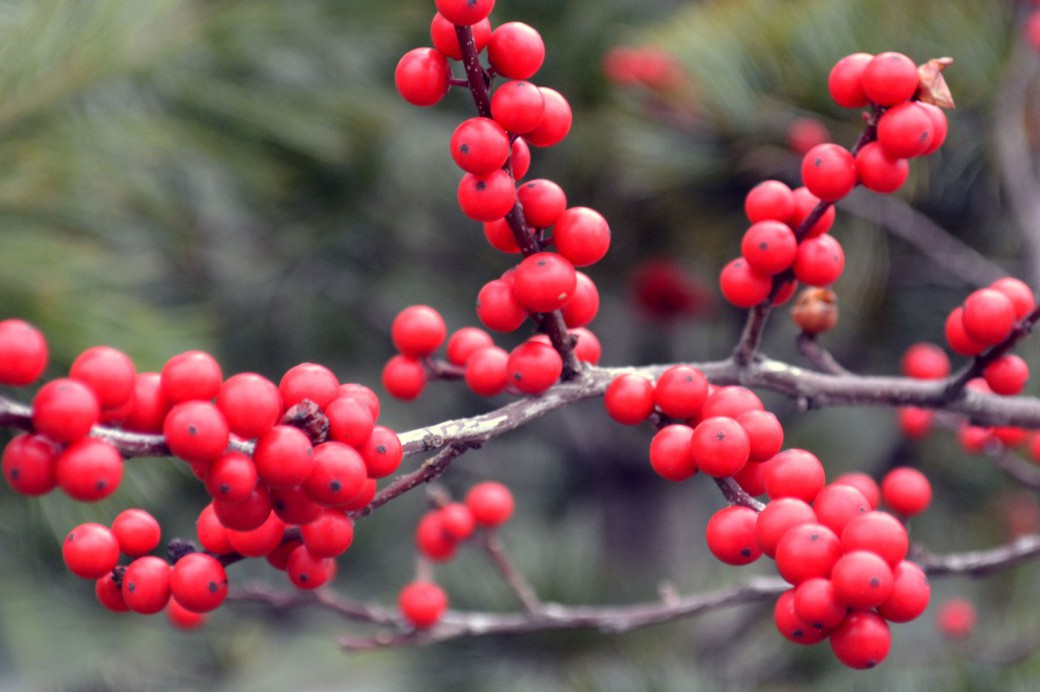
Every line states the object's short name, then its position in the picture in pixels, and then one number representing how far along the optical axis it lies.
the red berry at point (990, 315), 0.74
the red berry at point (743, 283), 0.74
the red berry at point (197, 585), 0.71
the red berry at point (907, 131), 0.72
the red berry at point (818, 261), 0.73
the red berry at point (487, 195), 0.71
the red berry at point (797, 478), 0.71
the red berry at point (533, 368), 0.72
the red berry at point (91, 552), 0.71
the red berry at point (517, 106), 0.71
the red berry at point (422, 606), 0.81
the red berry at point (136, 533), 0.72
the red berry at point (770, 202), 0.74
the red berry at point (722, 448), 0.71
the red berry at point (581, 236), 0.72
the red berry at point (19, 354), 0.68
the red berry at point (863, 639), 0.70
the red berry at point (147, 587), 0.71
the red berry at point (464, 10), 0.69
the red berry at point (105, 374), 0.68
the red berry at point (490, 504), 0.82
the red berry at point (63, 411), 0.68
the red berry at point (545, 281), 0.72
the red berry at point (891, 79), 0.72
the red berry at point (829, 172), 0.73
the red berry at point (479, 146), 0.70
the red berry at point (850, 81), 0.73
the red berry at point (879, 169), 0.73
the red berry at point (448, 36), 0.70
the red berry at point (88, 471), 0.68
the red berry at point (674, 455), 0.72
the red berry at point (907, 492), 0.79
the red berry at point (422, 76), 0.71
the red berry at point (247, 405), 0.69
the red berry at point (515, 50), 0.71
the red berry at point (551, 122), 0.72
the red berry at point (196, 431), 0.69
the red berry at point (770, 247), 0.73
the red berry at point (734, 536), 0.71
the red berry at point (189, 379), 0.69
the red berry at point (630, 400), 0.73
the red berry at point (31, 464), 0.68
